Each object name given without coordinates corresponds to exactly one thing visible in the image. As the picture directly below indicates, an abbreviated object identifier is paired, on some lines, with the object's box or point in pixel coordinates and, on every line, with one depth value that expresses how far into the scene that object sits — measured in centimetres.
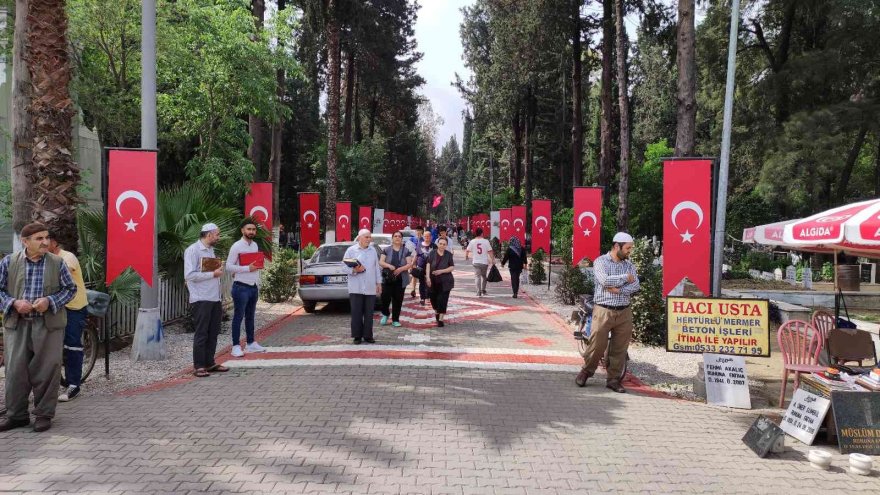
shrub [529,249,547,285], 2108
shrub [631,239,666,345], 986
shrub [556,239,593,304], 1489
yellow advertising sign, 677
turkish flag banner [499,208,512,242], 2689
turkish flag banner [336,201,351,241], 2170
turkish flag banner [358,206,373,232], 2534
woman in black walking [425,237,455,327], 1114
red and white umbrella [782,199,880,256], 537
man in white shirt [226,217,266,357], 805
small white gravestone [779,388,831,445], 539
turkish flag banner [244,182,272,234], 1418
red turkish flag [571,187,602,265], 1360
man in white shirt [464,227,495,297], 1569
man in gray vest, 525
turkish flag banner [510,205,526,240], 2383
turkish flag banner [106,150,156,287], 764
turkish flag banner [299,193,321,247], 1867
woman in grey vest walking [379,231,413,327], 1084
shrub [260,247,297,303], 1438
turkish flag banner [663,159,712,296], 778
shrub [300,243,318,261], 1820
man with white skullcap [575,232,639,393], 693
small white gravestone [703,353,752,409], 675
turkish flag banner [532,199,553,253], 1986
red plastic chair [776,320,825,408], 645
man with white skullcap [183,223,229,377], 726
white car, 1225
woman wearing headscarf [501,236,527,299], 1653
